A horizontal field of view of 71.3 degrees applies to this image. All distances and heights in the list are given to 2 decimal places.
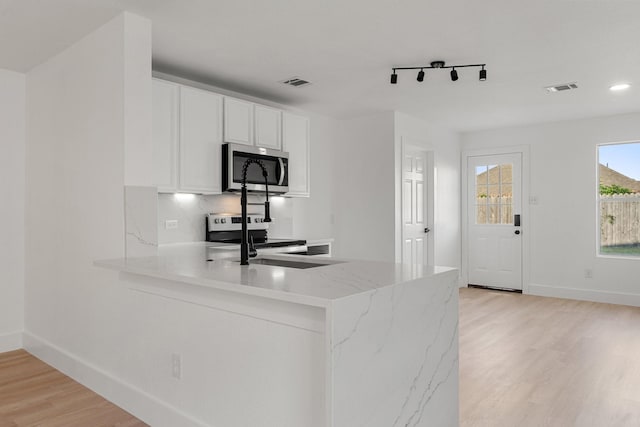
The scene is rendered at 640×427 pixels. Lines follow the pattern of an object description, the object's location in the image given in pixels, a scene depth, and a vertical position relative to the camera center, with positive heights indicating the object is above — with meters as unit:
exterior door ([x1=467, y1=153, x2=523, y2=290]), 6.38 -0.17
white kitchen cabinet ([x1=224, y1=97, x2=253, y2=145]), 3.91 +0.80
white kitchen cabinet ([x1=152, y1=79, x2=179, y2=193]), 3.37 +0.58
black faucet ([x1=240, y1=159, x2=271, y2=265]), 2.19 -0.08
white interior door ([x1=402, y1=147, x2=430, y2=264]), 5.57 +0.02
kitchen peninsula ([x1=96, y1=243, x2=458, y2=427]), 1.55 -0.54
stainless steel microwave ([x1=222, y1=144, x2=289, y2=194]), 3.86 +0.38
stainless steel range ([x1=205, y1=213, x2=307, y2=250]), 4.16 -0.21
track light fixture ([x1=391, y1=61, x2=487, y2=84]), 3.52 +1.15
